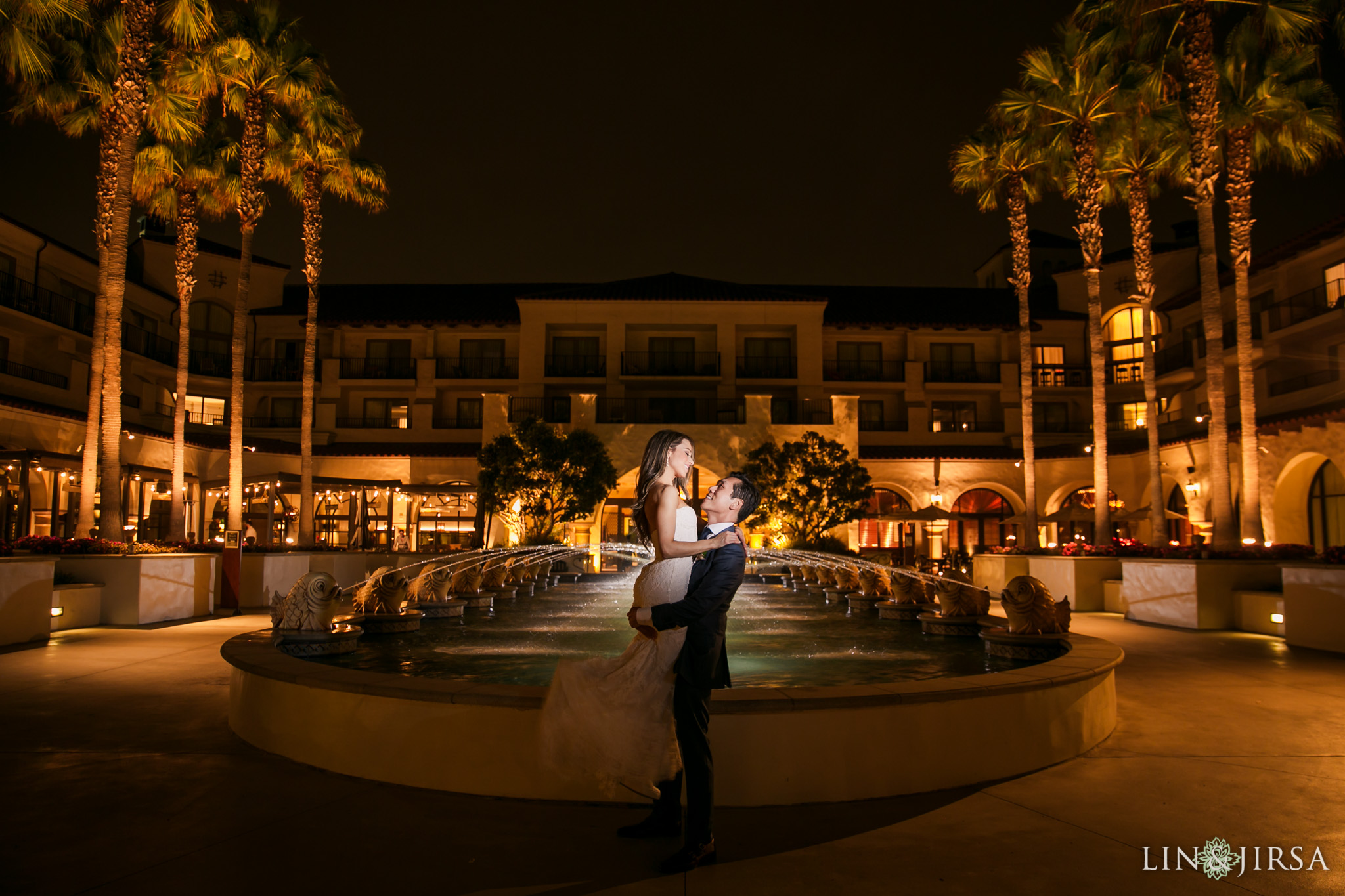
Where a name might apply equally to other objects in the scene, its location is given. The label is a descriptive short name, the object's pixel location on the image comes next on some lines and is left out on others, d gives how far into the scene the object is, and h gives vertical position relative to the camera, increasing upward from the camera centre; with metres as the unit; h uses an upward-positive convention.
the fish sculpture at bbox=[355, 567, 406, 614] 11.73 -1.07
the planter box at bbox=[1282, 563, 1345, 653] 12.84 -1.21
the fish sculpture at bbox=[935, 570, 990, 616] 11.60 -1.03
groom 4.33 -0.70
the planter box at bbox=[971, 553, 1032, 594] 21.86 -1.22
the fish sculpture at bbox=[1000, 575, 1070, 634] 9.06 -0.91
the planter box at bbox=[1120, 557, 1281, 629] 15.69 -1.16
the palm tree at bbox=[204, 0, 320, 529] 22.64 +11.28
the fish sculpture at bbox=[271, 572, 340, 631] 8.81 -0.89
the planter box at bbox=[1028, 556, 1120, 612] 19.67 -1.30
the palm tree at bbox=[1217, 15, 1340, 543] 21.31 +9.92
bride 4.54 -0.90
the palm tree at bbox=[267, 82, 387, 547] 25.70 +10.50
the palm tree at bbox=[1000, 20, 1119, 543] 22.53 +10.79
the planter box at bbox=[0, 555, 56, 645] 12.60 -1.24
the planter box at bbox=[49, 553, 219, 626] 15.59 -1.25
